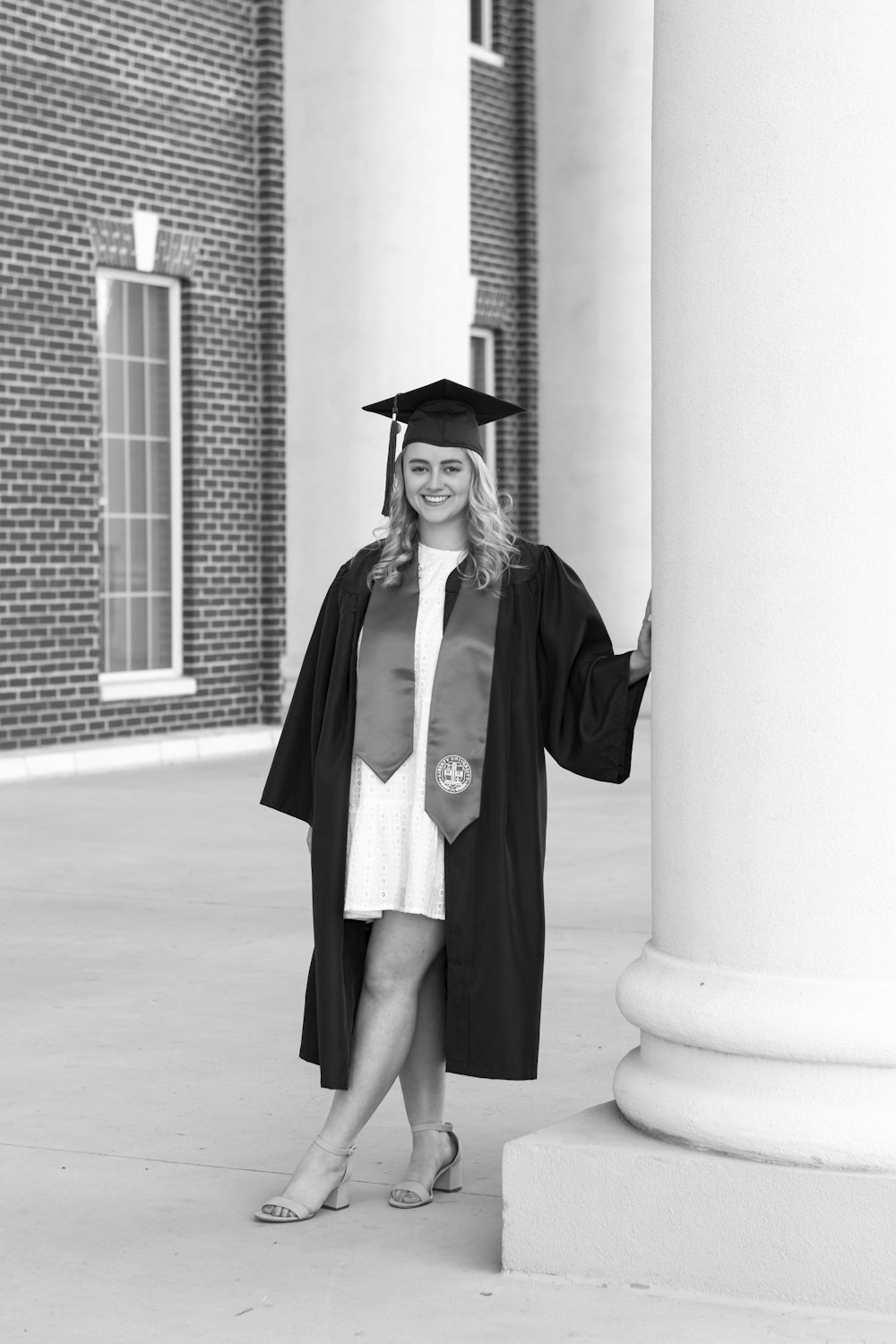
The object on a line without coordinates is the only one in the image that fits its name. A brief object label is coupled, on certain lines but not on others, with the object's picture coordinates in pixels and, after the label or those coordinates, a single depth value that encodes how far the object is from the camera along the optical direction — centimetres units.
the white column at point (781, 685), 369
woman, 427
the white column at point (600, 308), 1683
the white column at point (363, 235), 1258
